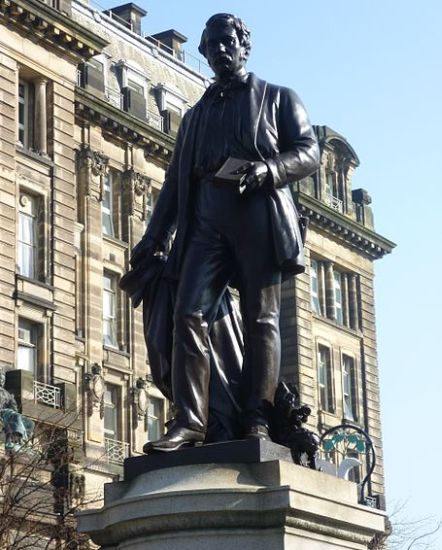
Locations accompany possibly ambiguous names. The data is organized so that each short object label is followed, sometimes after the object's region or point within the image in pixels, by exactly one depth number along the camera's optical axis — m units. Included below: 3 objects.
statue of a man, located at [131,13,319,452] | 10.15
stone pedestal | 9.23
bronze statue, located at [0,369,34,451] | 40.54
